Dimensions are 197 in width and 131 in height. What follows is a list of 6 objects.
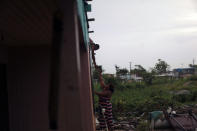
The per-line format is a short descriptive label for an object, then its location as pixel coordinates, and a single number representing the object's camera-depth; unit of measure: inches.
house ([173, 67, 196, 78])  2278.5
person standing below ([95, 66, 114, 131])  287.7
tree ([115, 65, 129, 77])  1366.0
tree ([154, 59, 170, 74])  1921.8
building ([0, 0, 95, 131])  46.9
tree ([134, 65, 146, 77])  1428.2
